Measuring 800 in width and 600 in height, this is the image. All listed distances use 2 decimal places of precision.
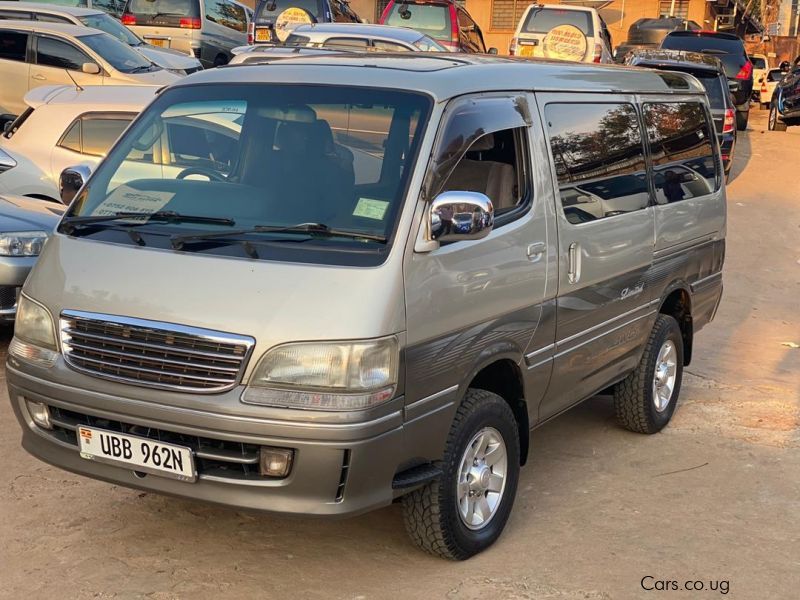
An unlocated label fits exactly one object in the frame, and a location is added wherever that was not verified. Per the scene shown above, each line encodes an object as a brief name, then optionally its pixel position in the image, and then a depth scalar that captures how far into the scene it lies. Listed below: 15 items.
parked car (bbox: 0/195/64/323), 6.56
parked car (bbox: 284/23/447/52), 13.31
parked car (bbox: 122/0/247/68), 18.52
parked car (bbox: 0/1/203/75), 14.68
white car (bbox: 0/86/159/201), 9.15
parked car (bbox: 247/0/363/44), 17.45
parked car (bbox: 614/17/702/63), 28.08
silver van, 3.65
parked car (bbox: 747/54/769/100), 32.18
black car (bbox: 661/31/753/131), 21.89
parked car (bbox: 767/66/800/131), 20.84
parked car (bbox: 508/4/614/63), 19.11
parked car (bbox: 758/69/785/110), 31.11
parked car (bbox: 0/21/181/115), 13.38
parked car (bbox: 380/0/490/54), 18.53
